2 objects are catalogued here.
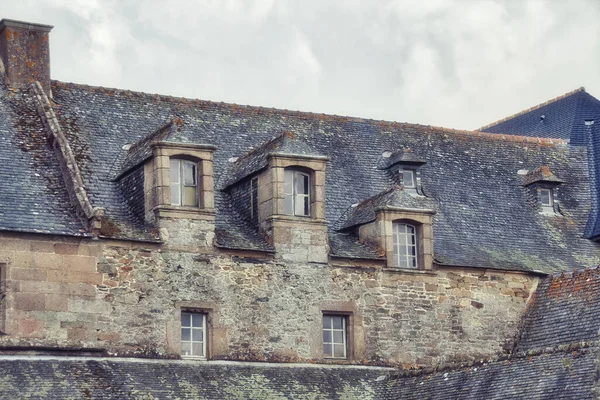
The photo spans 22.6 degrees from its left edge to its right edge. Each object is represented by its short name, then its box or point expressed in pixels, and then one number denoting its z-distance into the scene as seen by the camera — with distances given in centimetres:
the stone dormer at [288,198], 2859
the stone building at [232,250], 2633
